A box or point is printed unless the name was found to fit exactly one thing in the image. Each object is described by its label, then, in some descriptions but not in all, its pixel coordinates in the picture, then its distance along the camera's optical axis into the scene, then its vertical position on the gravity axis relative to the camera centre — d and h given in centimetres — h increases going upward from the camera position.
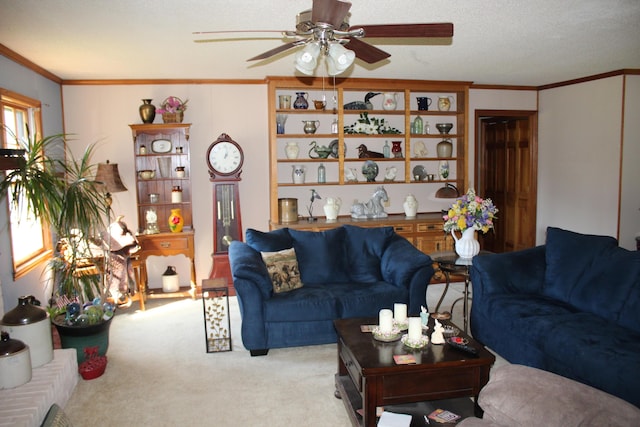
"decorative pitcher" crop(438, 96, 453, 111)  608 +92
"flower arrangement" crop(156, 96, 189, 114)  536 +84
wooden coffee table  248 -105
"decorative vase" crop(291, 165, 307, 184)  573 +6
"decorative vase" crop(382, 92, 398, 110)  591 +93
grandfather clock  541 -19
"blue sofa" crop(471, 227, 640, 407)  267 -94
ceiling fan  213 +69
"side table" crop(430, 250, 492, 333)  403 -76
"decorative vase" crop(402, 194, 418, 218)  597 -36
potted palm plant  338 -42
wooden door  667 +1
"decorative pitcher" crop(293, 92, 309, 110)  566 +89
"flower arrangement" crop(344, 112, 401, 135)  587 +62
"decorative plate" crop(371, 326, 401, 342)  281 -92
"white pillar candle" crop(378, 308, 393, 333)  283 -84
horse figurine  587 -37
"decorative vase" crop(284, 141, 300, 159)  570 +34
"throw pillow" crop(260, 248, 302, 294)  396 -75
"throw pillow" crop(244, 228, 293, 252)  421 -53
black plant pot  346 -110
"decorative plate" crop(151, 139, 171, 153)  547 +41
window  401 -31
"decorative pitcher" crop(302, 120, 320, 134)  569 +61
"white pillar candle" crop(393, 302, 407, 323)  300 -85
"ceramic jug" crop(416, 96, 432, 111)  602 +91
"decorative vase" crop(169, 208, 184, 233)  532 -44
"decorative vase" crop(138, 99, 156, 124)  528 +78
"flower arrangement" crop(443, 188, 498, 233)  389 -30
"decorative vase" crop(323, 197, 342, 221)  574 -36
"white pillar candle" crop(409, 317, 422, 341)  273 -87
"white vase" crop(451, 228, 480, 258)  409 -59
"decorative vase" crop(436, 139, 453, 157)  616 +36
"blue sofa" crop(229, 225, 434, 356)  371 -87
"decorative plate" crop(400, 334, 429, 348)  272 -93
